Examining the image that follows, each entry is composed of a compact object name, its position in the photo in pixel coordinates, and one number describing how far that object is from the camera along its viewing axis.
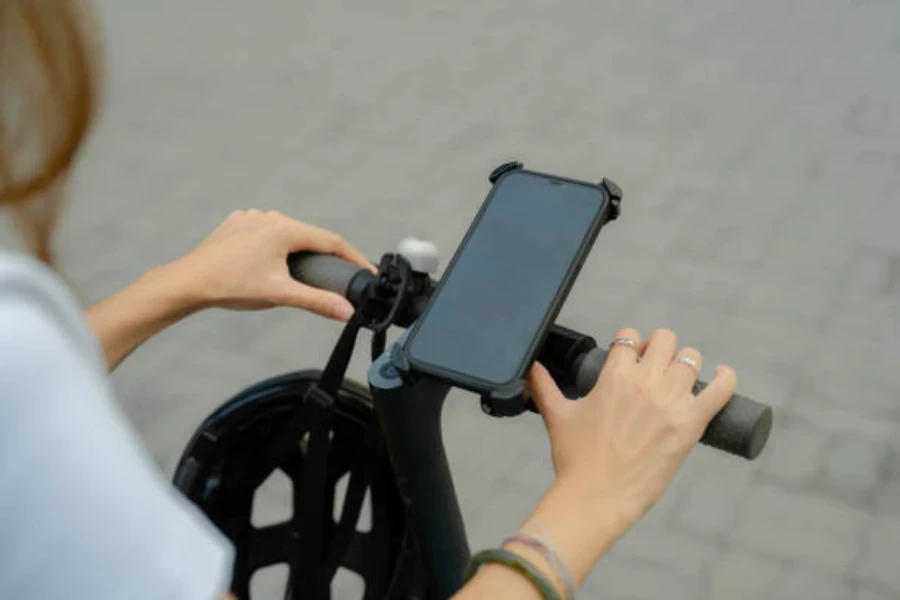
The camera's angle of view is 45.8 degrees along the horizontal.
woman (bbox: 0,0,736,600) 0.48
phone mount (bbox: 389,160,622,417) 0.85
